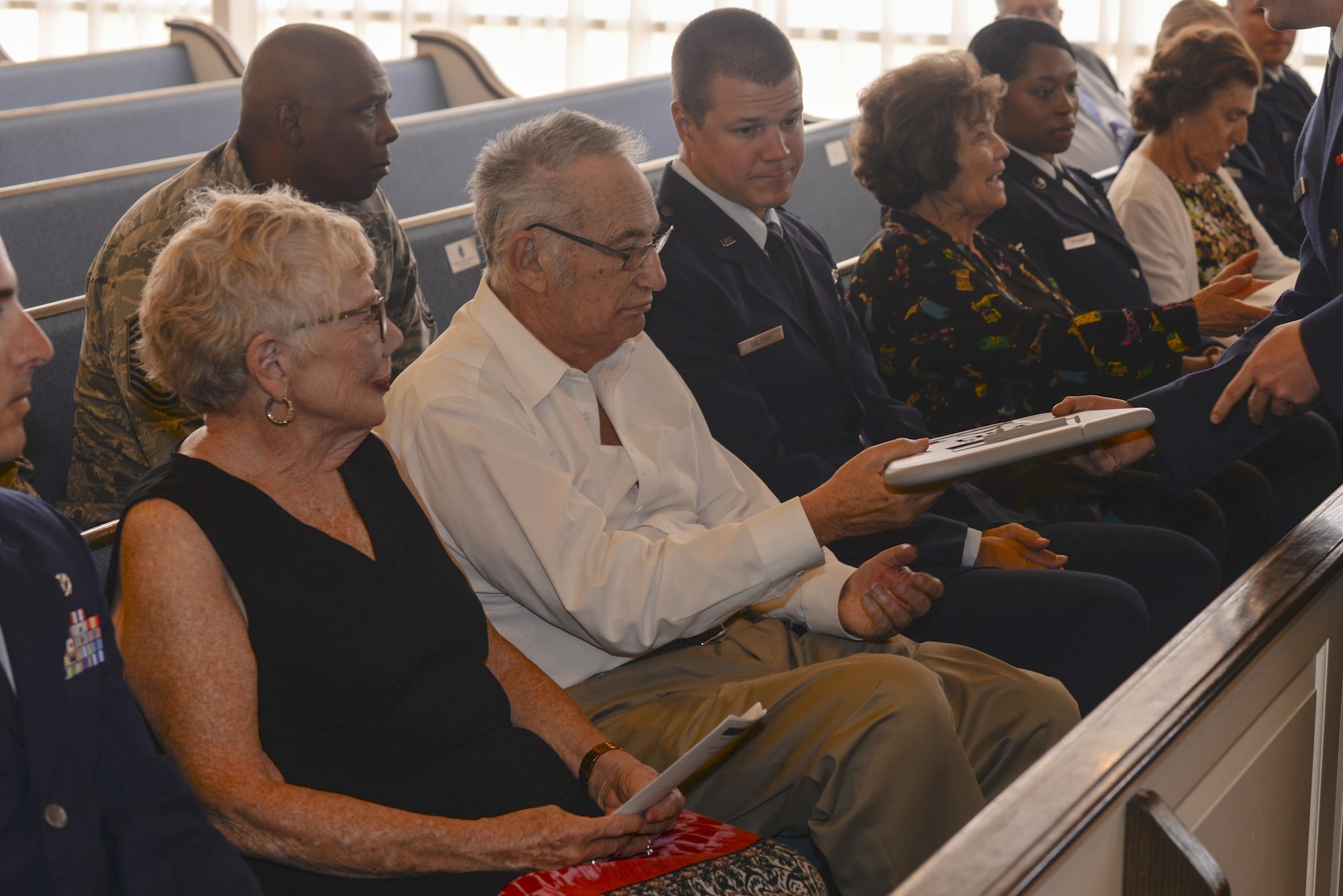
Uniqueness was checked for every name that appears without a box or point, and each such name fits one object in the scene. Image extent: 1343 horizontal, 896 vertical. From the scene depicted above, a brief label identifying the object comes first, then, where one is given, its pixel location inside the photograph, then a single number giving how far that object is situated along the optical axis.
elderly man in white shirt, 2.75
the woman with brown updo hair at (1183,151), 3.91
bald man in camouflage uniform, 3.34
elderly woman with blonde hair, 2.59
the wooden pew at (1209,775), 2.21
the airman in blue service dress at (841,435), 3.04
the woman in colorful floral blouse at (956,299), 3.36
